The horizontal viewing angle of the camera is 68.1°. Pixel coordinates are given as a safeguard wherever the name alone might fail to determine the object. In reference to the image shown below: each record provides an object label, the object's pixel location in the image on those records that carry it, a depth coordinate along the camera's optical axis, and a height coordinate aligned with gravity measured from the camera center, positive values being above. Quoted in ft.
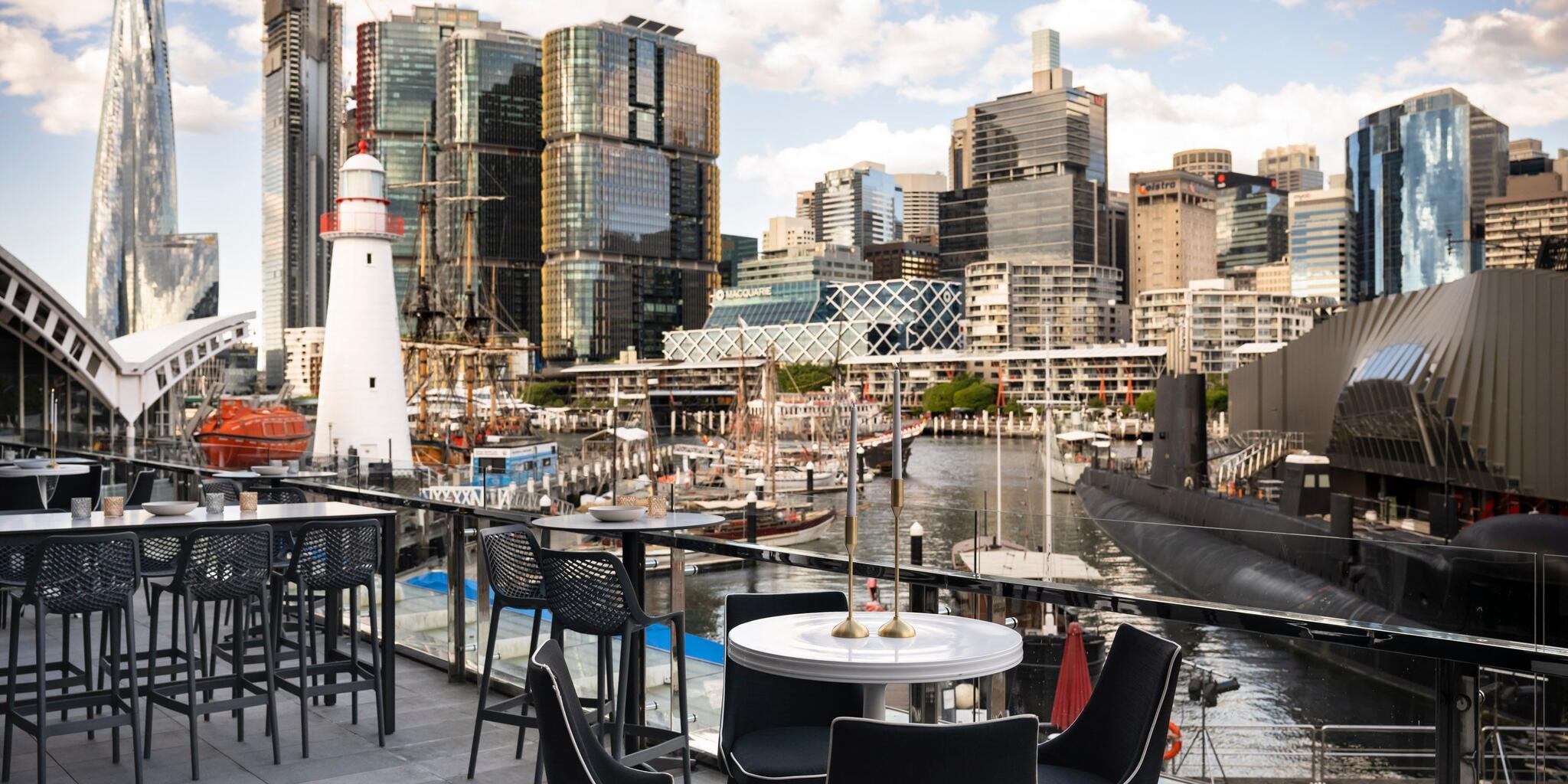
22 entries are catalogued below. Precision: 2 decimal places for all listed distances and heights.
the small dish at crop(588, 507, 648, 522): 16.78 -1.80
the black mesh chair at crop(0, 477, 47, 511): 33.14 -3.00
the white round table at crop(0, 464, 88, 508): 31.12 -2.30
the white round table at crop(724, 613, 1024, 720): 9.59 -2.33
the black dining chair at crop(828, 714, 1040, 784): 7.86 -2.47
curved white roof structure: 86.12 +4.25
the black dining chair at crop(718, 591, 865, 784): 11.81 -3.49
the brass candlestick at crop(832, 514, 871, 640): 10.89 -2.26
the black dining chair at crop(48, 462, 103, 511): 35.86 -3.08
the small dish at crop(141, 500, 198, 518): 18.94 -1.93
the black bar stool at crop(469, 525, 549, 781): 16.66 -2.81
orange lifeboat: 102.01 -4.03
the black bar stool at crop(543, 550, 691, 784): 15.08 -2.93
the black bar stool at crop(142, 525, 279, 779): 17.44 -2.82
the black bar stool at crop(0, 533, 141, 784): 15.69 -2.75
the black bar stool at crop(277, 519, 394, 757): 18.65 -2.91
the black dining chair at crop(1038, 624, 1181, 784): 9.93 -3.04
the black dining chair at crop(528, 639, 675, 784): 8.41 -2.63
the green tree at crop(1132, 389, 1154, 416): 342.44 -4.32
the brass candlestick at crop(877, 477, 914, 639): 10.98 -2.27
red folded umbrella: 13.17 -3.40
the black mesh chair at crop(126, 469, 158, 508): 32.14 -2.79
